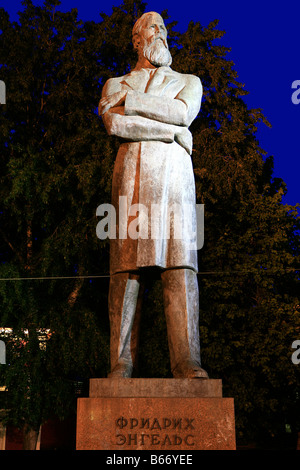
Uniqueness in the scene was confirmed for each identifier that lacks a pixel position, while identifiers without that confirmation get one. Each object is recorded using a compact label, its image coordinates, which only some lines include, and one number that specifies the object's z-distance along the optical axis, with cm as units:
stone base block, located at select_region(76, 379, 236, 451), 495
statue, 561
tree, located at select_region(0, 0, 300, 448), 1748
